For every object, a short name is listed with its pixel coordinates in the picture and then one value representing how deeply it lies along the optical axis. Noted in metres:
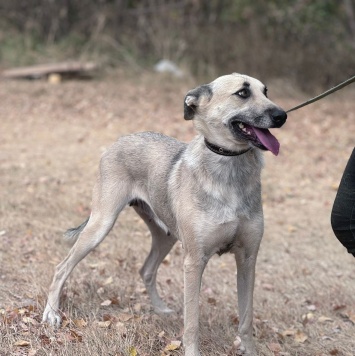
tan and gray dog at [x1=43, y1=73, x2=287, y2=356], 4.61
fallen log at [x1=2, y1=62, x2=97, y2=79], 16.89
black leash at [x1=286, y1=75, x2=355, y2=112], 4.71
